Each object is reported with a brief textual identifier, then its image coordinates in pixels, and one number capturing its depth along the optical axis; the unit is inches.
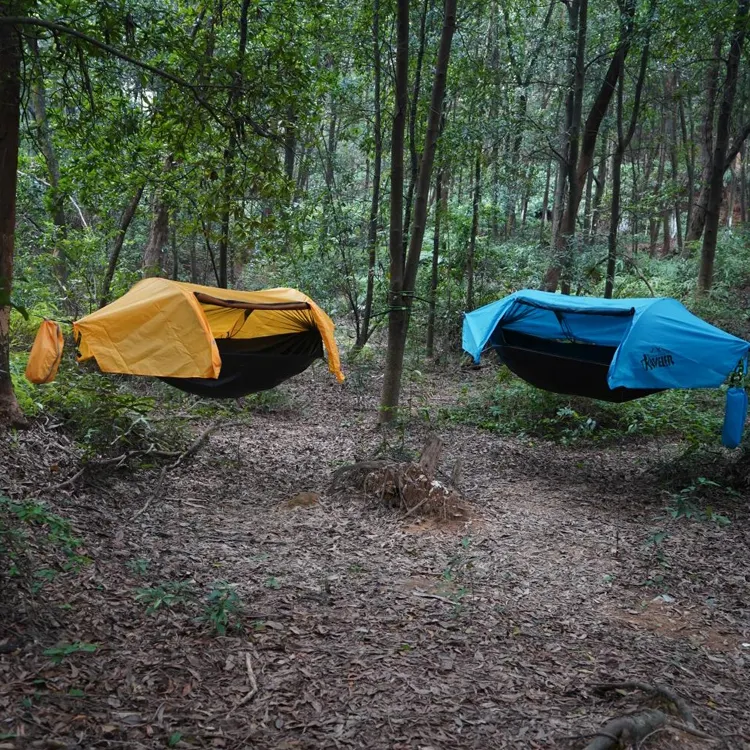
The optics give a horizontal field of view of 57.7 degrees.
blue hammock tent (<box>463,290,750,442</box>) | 169.0
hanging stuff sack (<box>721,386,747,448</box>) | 163.8
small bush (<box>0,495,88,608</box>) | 92.4
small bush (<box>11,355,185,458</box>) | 167.8
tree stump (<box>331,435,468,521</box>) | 165.2
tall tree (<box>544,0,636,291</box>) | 303.6
